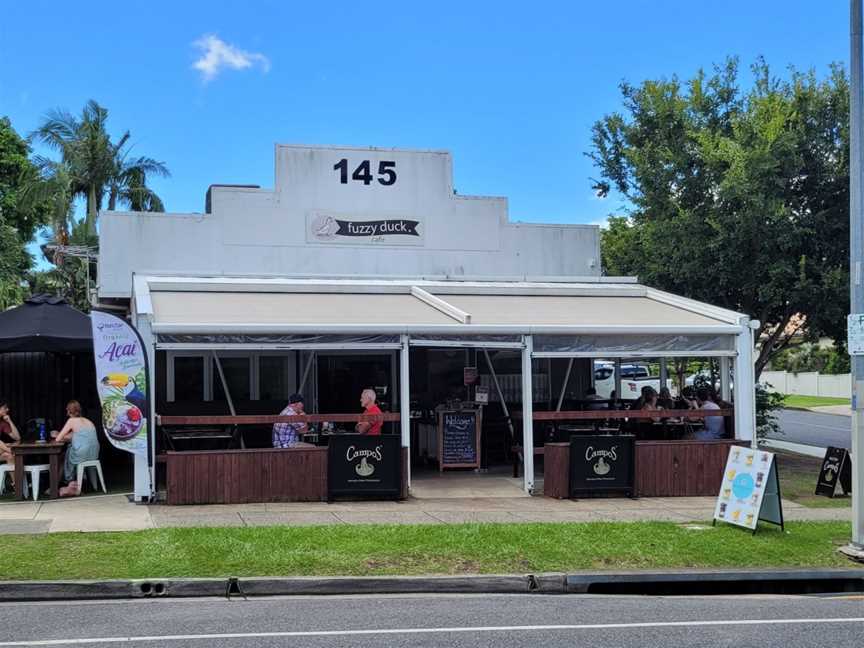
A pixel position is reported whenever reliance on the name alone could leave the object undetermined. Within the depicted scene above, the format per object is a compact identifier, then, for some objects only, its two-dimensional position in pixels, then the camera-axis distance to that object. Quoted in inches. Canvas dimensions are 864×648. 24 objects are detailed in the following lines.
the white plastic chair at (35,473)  499.5
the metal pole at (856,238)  401.7
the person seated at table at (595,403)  717.2
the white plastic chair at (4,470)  517.9
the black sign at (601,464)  532.4
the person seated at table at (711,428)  598.2
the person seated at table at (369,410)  535.5
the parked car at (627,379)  1350.9
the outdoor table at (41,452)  501.0
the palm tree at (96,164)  1518.2
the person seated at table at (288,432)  526.3
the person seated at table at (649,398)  625.6
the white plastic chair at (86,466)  523.5
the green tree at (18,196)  1360.7
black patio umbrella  557.3
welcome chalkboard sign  608.1
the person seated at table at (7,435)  528.7
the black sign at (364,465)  505.4
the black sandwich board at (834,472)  572.7
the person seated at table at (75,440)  521.2
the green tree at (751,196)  703.1
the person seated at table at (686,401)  664.2
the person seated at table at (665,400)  660.7
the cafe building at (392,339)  510.3
